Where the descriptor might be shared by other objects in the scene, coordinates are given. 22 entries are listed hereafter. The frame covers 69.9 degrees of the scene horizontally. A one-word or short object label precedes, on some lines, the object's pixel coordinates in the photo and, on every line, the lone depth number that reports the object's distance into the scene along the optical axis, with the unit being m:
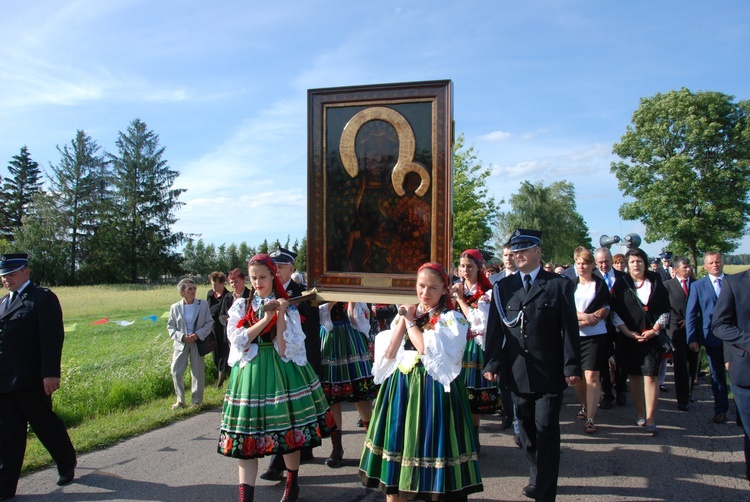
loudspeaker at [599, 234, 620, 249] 9.37
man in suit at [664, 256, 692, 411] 7.34
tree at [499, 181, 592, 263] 52.03
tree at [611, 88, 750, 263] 36.91
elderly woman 7.90
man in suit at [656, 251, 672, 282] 12.45
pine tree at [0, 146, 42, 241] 59.84
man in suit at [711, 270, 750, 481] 4.30
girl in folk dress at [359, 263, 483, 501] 3.58
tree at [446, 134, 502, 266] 26.00
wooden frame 4.30
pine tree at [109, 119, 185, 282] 51.94
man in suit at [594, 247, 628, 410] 6.84
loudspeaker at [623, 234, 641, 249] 8.06
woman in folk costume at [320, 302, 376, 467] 5.59
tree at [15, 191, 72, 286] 47.44
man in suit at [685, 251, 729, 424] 6.48
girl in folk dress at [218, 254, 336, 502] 4.14
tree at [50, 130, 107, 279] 51.53
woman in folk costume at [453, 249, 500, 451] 5.43
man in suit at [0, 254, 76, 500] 4.77
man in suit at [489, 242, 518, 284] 6.82
